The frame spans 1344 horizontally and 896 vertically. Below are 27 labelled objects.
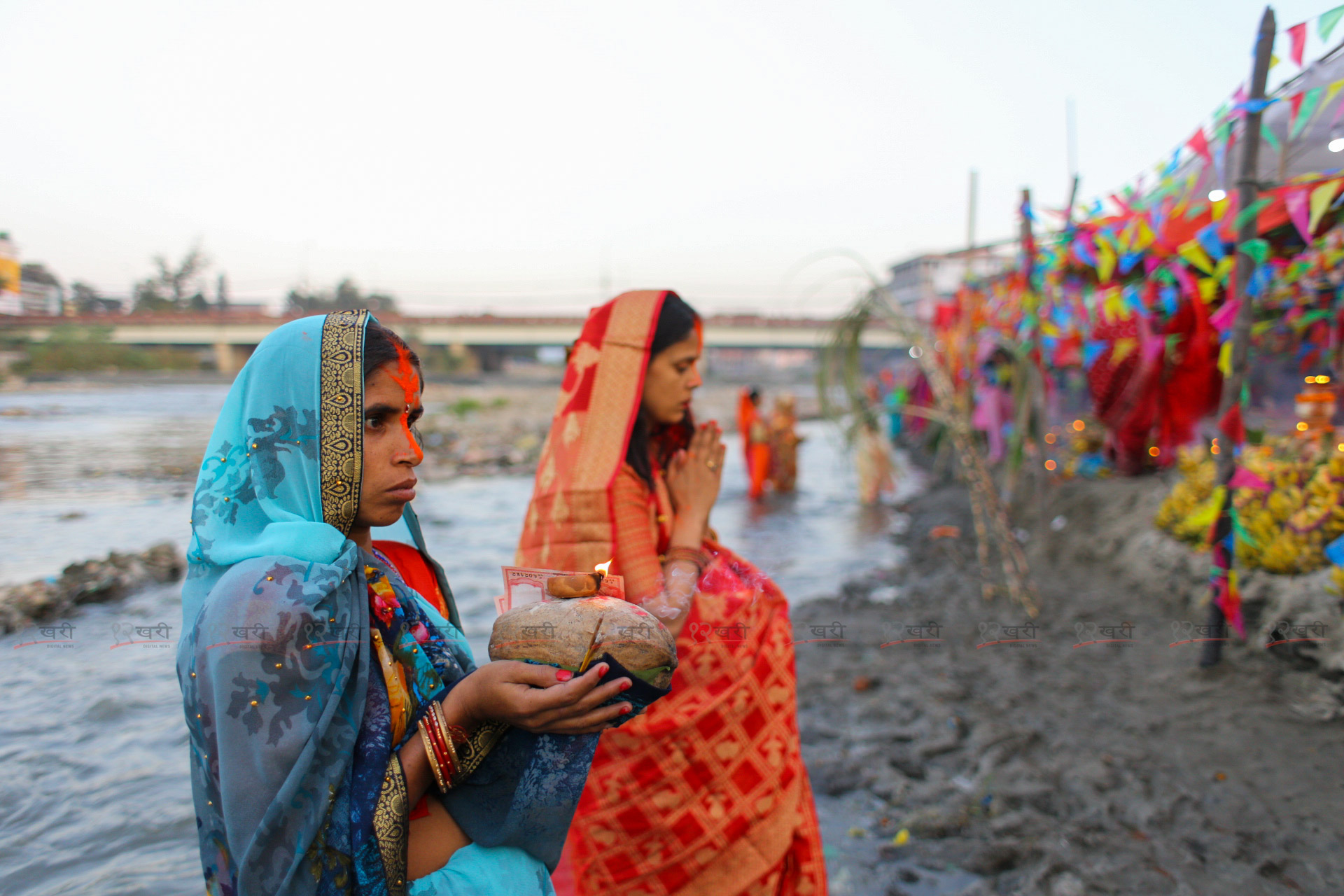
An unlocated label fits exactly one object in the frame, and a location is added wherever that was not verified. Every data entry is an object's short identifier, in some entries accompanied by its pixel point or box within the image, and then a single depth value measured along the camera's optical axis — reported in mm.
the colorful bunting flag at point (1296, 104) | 3023
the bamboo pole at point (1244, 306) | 3137
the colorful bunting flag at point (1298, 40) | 2885
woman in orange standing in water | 11492
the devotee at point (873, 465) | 9789
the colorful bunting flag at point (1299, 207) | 3119
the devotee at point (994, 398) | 9594
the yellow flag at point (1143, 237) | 4793
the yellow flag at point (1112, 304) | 5312
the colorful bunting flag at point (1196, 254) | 4184
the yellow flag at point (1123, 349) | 6500
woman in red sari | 1898
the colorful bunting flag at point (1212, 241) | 3934
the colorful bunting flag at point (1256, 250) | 3285
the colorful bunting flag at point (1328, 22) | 2705
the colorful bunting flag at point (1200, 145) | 3547
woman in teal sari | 1052
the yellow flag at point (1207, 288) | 4641
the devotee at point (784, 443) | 11570
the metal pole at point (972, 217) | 10883
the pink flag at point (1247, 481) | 3284
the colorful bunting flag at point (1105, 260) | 5293
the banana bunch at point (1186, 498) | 5031
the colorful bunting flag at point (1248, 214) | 3212
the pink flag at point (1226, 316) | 3459
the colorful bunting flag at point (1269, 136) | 3152
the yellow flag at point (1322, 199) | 2979
